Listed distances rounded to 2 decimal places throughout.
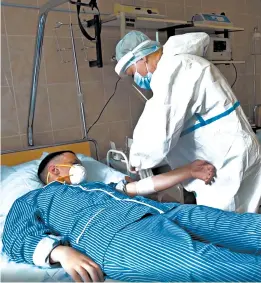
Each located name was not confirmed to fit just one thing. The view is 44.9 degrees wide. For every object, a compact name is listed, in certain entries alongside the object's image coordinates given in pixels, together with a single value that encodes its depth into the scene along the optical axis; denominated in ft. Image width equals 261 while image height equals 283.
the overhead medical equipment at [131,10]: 7.84
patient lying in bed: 3.35
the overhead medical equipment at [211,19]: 9.32
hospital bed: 3.88
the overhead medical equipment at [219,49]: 9.65
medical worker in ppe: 4.61
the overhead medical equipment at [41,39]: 5.43
